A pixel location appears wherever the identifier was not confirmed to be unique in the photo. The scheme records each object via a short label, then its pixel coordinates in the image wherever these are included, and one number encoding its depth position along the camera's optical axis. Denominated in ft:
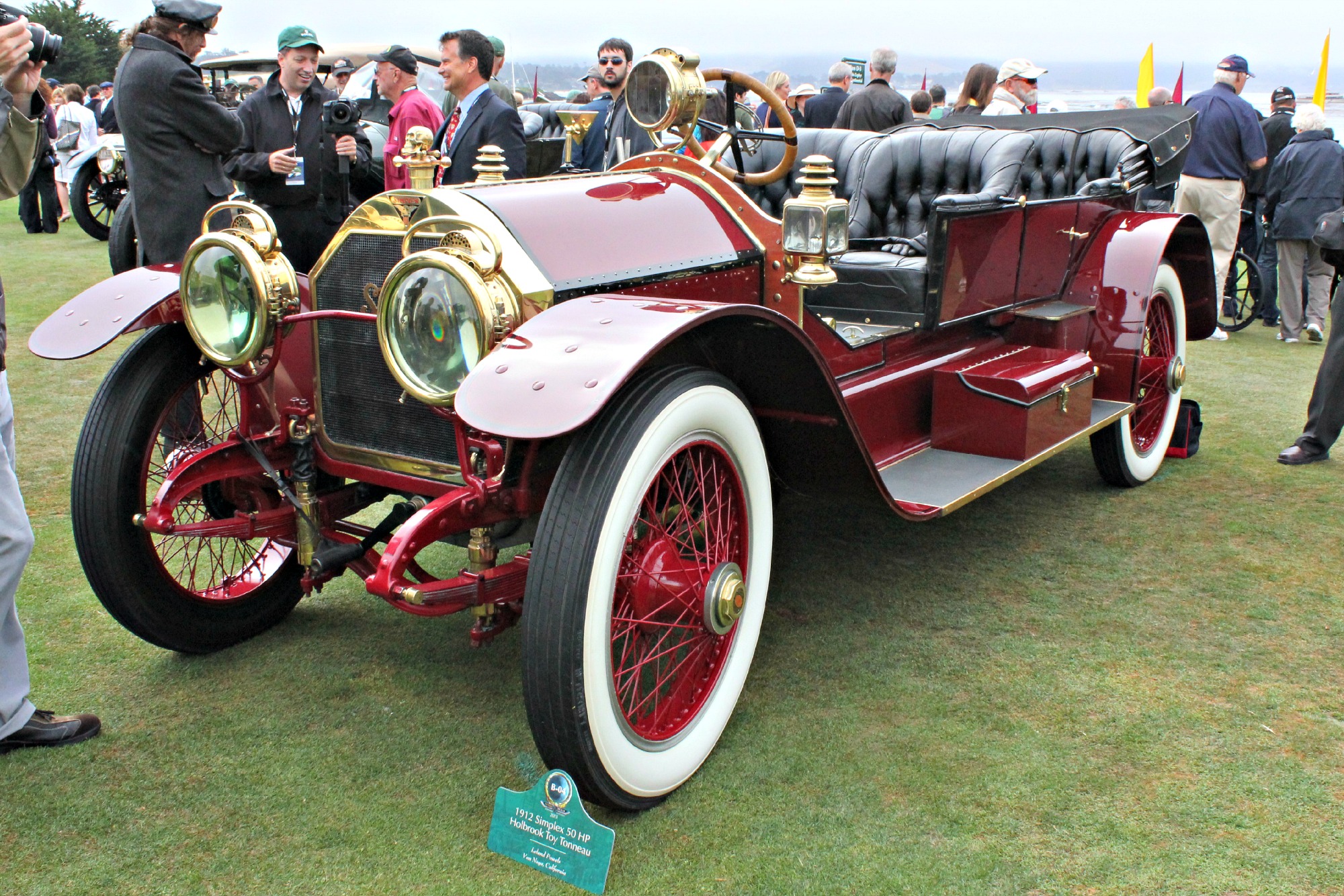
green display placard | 6.26
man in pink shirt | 16.74
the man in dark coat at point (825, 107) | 29.58
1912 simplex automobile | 6.45
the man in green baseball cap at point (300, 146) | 16.24
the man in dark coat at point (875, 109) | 24.21
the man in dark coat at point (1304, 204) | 23.03
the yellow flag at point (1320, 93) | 36.10
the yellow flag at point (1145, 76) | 39.40
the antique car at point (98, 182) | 34.40
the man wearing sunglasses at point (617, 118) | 11.27
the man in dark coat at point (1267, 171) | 26.45
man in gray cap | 12.91
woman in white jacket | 43.34
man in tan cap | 21.37
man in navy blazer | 15.01
